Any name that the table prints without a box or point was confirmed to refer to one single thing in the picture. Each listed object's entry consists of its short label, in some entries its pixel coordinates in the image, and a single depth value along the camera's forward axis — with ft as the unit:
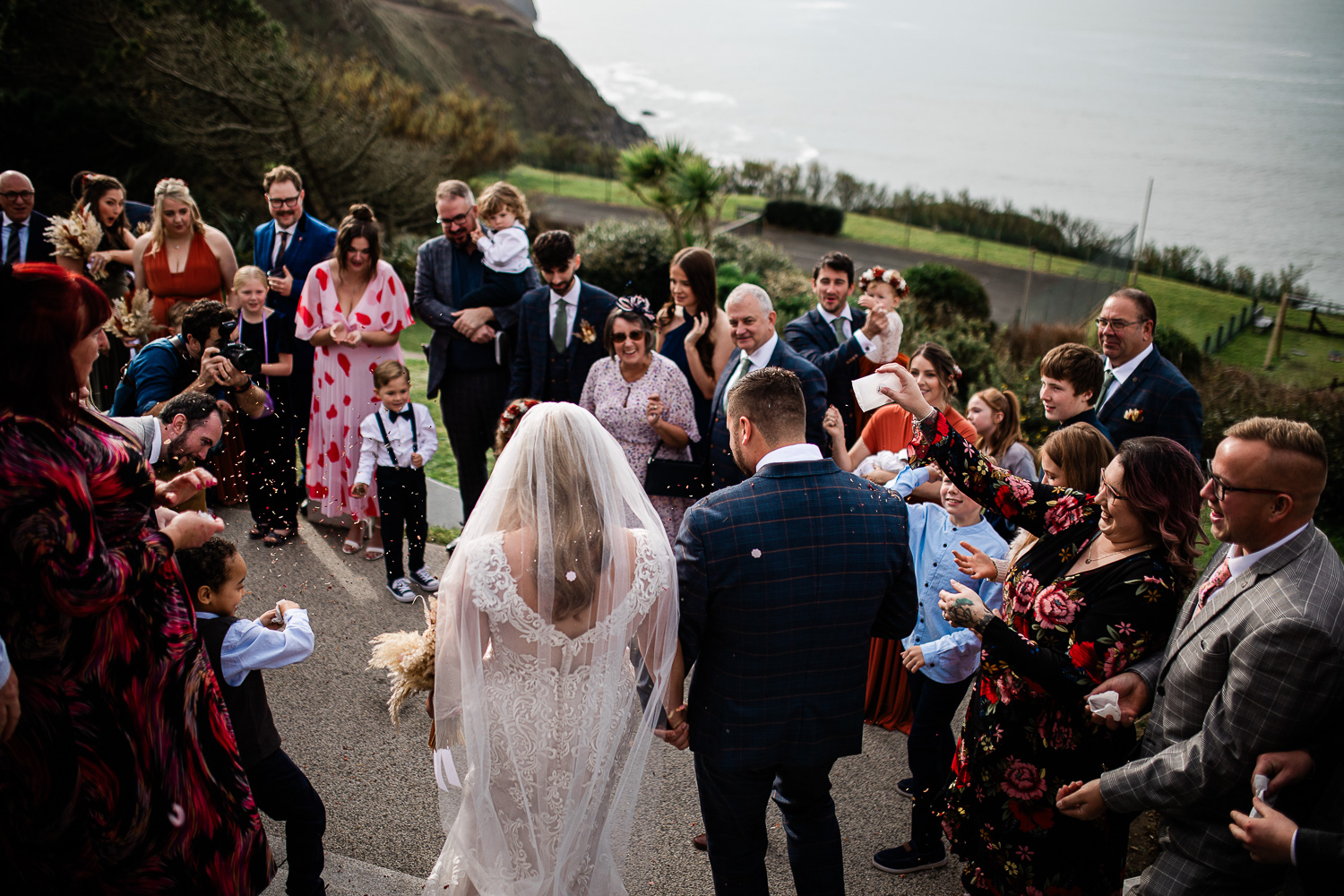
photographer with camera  15.21
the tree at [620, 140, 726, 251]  53.98
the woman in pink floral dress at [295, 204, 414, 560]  18.45
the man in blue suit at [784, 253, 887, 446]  18.33
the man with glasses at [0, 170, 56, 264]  21.66
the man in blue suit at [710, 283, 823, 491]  15.23
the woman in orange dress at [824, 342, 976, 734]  14.08
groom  8.47
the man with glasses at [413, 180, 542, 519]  19.12
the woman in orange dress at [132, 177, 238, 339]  19.60
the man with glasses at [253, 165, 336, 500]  19.89
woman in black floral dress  8.44
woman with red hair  6.66
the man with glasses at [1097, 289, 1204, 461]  14.19
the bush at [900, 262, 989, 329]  48.83
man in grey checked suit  6.85
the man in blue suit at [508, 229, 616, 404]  17.95
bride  7.99
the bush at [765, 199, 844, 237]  105.50
